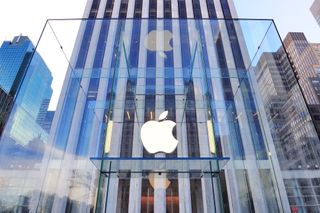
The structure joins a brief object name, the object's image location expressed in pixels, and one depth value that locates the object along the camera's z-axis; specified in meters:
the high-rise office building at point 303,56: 56.50
